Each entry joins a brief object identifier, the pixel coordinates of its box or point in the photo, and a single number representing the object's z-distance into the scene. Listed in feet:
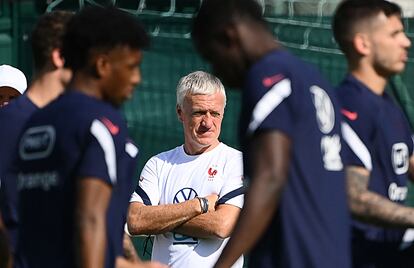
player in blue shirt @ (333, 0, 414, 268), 37.63
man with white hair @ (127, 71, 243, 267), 50.16
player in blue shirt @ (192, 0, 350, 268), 33.35
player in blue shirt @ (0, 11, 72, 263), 38.29
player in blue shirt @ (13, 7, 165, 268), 32.37
